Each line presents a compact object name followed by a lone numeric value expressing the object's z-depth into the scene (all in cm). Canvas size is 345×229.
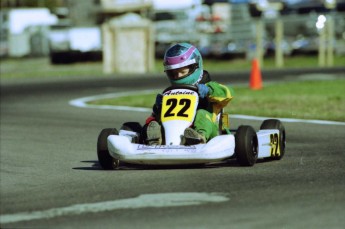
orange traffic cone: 4819
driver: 1942
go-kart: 1850
